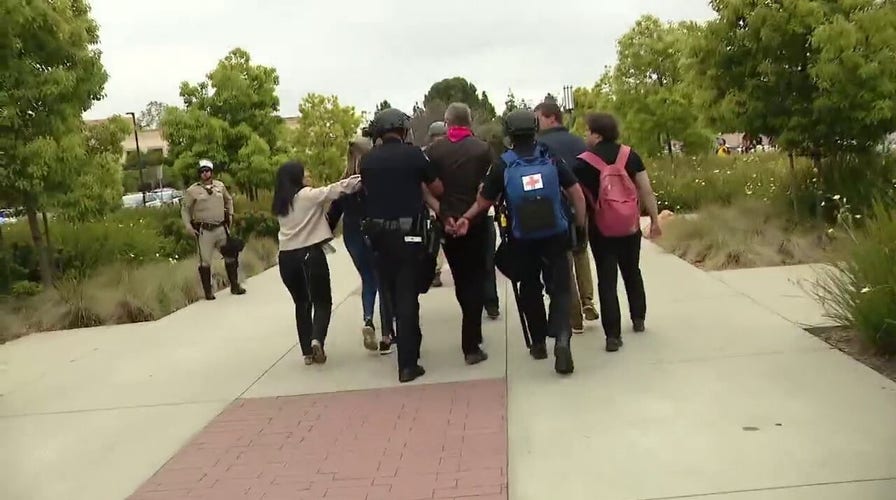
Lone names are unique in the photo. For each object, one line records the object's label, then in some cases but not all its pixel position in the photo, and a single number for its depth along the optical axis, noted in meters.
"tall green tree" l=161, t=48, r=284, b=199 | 19.39
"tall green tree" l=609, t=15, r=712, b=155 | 22.78
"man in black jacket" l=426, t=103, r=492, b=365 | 6.74
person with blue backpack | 6.11
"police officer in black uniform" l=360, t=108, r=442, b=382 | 6.41
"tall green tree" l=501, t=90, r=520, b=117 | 66.44
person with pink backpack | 6.77
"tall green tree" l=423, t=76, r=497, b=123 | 73.62
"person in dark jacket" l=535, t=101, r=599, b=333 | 7.28
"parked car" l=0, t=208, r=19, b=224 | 11.62
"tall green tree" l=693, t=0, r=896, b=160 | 10.42
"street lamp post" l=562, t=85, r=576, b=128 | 52.38
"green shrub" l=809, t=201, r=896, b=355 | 5.89
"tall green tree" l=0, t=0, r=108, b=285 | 10.24
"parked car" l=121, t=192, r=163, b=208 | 42.03
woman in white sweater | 6.99
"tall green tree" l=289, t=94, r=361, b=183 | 29.25
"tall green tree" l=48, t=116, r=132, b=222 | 10.93
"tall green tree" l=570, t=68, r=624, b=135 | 25.60
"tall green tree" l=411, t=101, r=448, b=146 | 42.50
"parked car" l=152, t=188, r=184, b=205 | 38.52
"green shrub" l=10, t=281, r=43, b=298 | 11.13
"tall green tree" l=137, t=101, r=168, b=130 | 70.38
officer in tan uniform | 10.89
